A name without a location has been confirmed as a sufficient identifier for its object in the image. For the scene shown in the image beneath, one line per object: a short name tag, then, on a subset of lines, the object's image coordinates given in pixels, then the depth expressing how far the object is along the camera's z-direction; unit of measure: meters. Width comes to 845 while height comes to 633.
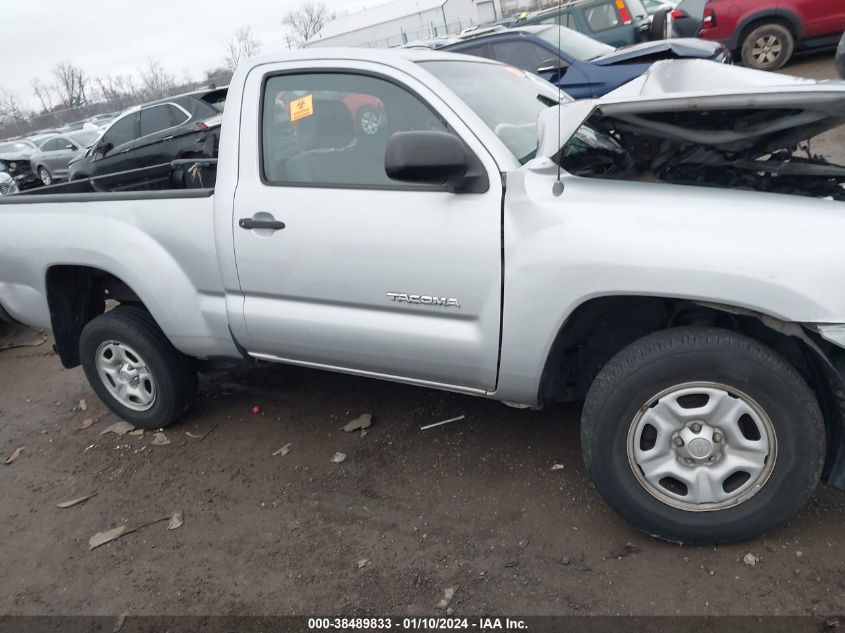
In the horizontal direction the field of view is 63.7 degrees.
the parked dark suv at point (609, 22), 12.20
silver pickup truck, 2.30
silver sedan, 17.95
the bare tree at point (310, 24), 67.38
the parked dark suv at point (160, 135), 10.55
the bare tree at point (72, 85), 57.69
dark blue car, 8.17
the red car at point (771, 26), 10.53
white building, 43.91
